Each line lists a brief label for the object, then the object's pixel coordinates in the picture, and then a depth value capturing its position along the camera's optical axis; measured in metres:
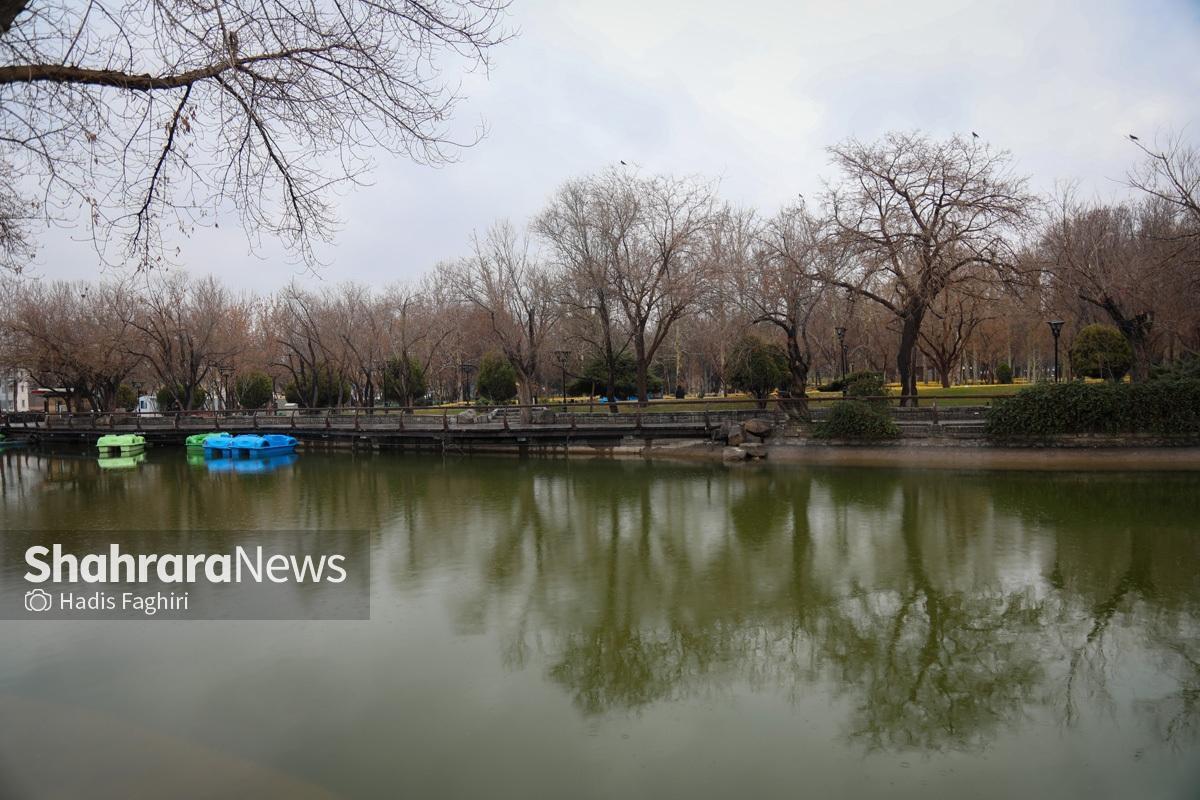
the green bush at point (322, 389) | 49.62
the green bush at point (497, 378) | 47.06
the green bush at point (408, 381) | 49.74
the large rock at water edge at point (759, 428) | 26.28
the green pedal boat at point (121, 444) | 35.97
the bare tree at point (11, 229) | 9.12
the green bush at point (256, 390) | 54.66
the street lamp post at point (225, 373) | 47.28
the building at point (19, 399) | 80.94
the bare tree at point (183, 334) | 40.78
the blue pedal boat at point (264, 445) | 33.47
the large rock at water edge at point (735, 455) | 25.36
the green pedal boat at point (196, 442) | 36.66
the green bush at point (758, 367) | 32.50
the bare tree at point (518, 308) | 36.06
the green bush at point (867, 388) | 25.43
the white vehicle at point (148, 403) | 65.75
